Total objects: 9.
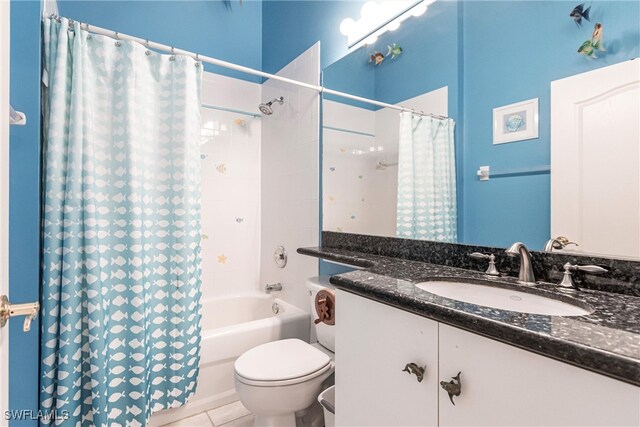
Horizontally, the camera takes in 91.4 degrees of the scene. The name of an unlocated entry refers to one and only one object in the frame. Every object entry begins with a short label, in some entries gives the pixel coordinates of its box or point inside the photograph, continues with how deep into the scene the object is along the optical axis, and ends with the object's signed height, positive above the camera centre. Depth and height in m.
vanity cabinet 0.50 -0.33
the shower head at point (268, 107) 2.33 +0.82
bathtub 1.65 -0.75
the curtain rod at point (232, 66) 1.33 +0.78
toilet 1.28 -0.68
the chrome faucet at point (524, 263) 0.92 -0.14
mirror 0.85 +0.31
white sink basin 0.79 -0.23
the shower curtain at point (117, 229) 1.26 -0.07
